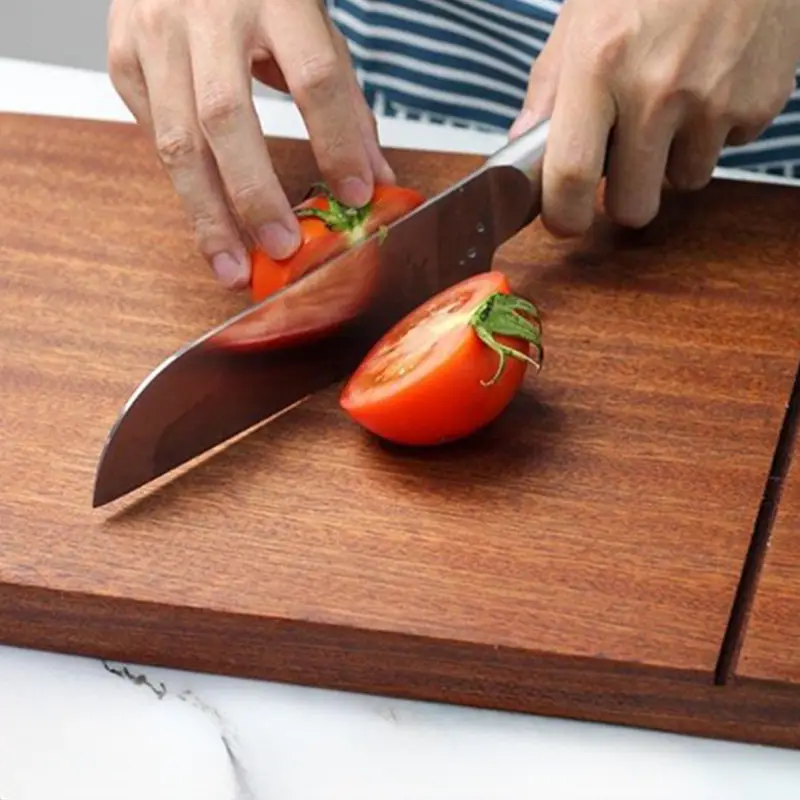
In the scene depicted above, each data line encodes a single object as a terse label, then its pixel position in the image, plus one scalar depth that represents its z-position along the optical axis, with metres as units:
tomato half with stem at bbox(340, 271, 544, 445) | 0.75
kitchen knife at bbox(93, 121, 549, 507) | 0.76
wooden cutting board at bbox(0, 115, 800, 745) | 0.71
